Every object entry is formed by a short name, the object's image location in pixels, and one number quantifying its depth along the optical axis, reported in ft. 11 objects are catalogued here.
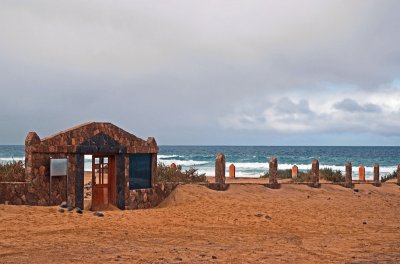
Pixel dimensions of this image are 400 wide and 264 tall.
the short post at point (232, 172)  131.95
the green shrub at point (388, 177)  136.08
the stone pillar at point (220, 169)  80.48
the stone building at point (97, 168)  61.36
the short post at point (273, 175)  86.38
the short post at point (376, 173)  103.86
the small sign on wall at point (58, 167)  62.03
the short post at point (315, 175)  91.45
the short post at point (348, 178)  96.94
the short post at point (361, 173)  122.93
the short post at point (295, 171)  120.50
